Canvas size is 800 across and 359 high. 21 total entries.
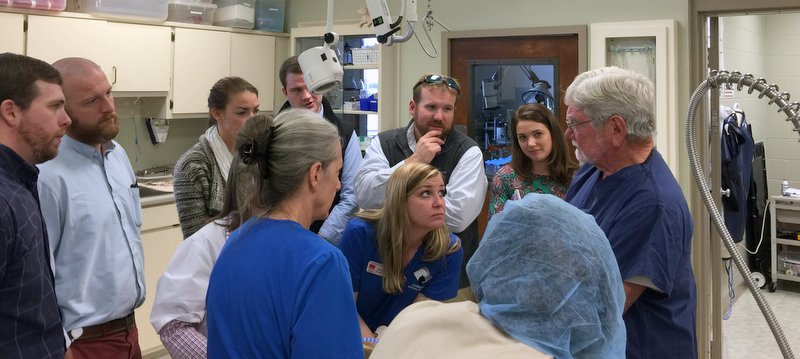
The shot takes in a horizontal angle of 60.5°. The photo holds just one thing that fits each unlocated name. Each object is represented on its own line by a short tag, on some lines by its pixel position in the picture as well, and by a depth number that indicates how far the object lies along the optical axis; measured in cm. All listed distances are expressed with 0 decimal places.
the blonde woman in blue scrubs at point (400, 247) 218
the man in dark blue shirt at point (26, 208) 153
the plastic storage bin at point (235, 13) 461
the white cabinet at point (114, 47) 365
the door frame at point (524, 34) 376
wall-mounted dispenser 448
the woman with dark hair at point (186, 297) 165
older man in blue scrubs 150
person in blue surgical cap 100
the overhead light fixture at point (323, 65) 192
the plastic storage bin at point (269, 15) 486
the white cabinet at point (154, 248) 379
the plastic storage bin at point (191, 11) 434
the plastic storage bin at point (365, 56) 447
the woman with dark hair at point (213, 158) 221
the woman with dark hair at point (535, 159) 268
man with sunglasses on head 239
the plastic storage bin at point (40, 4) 351
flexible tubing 158
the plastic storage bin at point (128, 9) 388
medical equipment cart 537
